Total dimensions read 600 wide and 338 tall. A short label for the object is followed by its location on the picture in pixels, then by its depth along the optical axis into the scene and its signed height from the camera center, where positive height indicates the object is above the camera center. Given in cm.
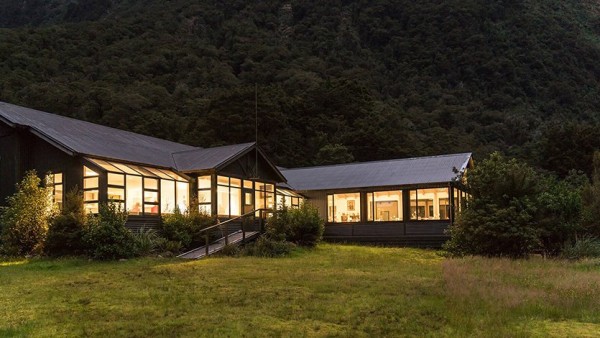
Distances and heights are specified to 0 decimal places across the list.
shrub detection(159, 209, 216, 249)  2419 -90
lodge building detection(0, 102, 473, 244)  2372 +118
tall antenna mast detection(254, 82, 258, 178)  2975 +225
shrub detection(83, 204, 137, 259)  2030 -107
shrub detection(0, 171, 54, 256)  2177 -50
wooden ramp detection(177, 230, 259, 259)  2203 -165
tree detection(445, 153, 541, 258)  1953 -43
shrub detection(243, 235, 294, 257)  2239 -174
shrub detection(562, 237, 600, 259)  2024 -182
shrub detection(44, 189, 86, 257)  2109 -102
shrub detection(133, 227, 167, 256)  2153 -135
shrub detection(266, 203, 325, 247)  2566 -99
